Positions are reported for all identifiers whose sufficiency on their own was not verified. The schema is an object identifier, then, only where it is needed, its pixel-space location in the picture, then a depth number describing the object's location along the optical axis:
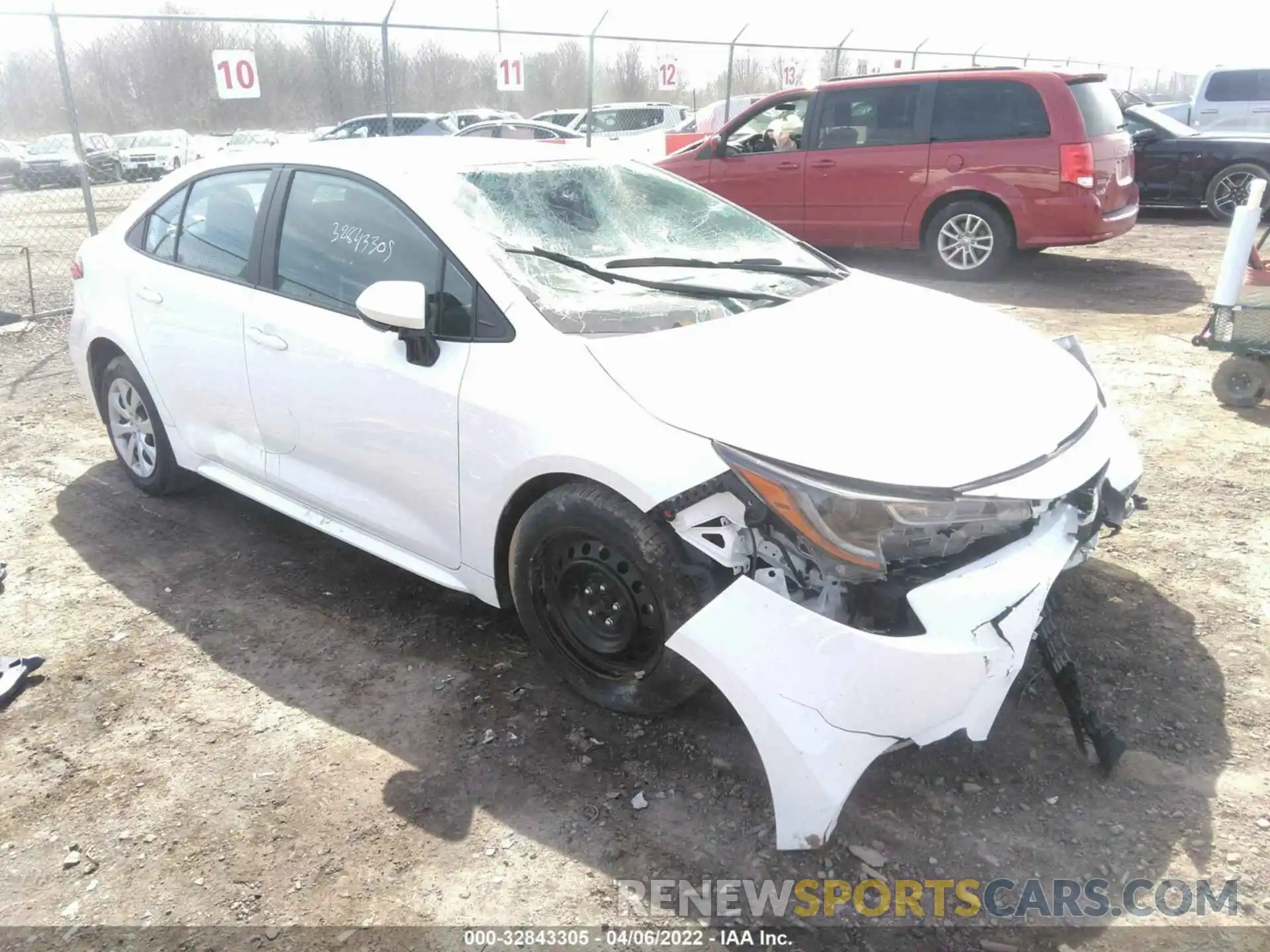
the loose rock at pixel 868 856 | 2.46
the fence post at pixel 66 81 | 7.85
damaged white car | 2.35
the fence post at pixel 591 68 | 11.99
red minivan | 8.61
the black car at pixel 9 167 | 17.94
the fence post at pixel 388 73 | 9.84
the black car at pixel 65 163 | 19.89
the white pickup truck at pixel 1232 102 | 14.65
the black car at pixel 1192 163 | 11.80
